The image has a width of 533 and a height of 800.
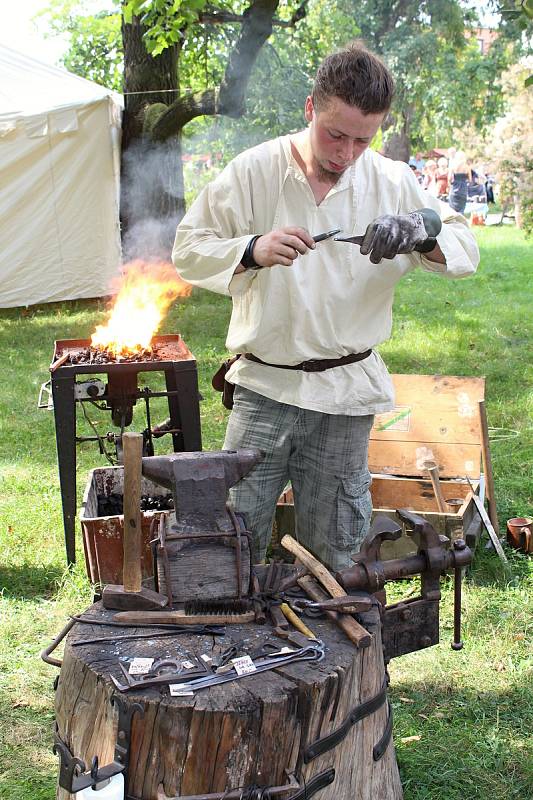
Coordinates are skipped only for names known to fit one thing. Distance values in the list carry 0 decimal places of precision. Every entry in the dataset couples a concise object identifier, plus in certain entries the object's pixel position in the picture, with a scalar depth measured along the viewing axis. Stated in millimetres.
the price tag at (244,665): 1899
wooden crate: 4348
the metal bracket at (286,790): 1794
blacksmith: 2506
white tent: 9484
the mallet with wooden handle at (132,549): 2041
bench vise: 2160
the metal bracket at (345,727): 1878
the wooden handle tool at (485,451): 4215
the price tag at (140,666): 1888
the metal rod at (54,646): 2137
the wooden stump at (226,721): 1794
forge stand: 3750
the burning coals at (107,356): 3863
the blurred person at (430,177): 21281
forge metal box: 3707
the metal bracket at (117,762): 1764
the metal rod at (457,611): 2260
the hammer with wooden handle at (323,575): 2020
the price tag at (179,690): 1815
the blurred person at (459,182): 18391
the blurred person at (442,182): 20797
